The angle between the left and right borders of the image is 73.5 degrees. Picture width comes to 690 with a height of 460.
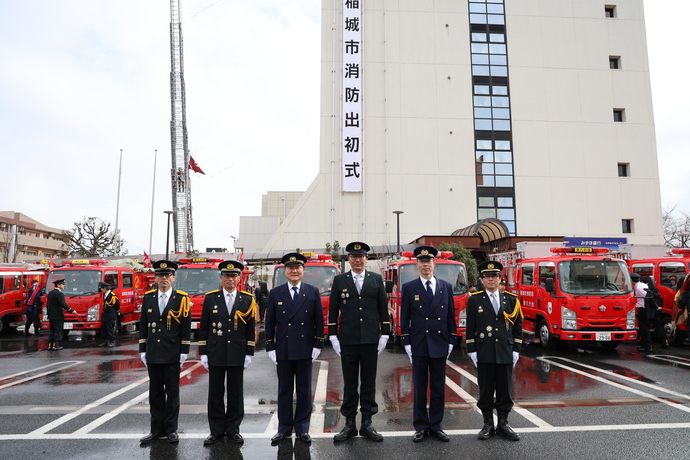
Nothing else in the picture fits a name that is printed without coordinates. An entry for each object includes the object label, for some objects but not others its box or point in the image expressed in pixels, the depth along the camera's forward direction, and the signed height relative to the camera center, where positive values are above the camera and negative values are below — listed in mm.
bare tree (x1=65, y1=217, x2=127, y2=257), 43688 +3729
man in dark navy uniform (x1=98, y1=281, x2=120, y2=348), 13188 -1109
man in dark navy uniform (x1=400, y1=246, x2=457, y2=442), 5157 -679
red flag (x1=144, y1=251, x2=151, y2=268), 18414 +643
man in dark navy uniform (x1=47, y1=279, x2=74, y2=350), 12297 -999
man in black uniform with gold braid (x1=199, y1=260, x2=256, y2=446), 5109 -796
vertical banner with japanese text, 34500 +13005
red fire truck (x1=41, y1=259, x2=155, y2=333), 14148 -274
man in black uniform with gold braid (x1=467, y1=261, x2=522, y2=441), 5242 -776
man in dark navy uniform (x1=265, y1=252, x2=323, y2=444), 5121 -707
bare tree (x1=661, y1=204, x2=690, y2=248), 43606 +4354
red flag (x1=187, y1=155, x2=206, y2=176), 39781 +9608
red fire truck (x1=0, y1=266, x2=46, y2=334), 16094 -501
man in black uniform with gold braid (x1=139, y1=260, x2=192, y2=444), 5152 -769
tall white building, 34781 +11693
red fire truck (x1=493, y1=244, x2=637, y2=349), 10617 -520
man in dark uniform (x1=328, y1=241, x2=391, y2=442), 5211 -615
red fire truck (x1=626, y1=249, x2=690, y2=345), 12274 -108
